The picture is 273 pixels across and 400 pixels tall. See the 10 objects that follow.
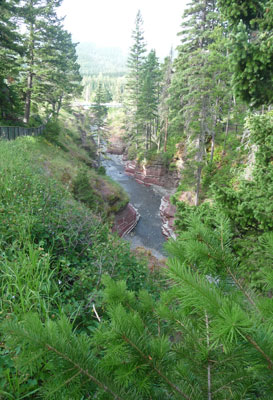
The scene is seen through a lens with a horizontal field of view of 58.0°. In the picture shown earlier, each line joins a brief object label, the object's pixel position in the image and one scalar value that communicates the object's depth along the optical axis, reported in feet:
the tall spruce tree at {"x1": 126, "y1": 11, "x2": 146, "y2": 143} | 159.53
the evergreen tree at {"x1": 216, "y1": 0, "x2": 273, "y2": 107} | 17.42
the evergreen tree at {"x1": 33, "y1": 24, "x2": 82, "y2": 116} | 81.41
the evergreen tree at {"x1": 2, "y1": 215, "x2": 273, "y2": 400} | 3.28
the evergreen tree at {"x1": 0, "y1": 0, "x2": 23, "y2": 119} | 69.15
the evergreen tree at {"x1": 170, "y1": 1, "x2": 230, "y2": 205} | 69.72
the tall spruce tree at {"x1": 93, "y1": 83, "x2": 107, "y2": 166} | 124.36
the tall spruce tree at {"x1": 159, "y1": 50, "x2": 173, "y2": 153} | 132.26
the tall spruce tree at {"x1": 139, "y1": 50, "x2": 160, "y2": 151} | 136.98
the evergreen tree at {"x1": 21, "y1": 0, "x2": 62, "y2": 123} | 76.89
